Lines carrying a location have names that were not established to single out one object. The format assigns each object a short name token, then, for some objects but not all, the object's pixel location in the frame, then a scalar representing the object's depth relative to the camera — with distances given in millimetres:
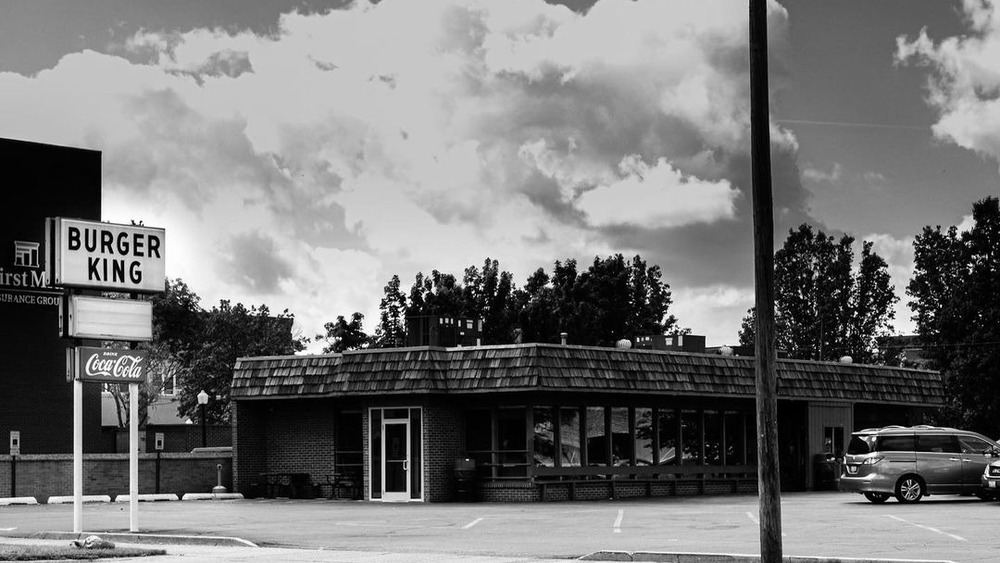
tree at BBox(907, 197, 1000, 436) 71500
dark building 50812
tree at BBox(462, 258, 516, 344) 75438
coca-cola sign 24984
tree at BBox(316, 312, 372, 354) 77938
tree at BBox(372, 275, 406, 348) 77344
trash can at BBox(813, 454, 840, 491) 45062
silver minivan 33375
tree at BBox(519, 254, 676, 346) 75062
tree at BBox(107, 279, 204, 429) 86312
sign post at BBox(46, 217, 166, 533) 24891
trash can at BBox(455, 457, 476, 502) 38250
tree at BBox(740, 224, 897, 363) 81750
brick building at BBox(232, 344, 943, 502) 37812
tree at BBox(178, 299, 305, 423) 84562
